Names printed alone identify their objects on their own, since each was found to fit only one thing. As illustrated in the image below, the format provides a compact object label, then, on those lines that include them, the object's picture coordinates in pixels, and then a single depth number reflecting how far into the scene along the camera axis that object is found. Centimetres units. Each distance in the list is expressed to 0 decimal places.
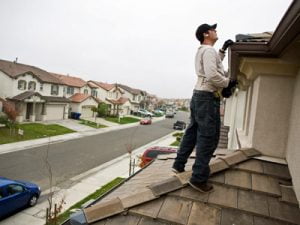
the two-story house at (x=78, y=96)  3997
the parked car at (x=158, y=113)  7062
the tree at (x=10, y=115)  2436
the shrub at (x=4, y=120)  2422
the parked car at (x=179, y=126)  4380
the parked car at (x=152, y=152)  1652
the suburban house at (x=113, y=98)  5158
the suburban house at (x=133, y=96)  6344
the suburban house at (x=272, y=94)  268
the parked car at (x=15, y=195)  952
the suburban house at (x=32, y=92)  3020
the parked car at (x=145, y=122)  4562
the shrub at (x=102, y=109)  4316
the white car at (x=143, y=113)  6112
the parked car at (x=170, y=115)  6656
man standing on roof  262
